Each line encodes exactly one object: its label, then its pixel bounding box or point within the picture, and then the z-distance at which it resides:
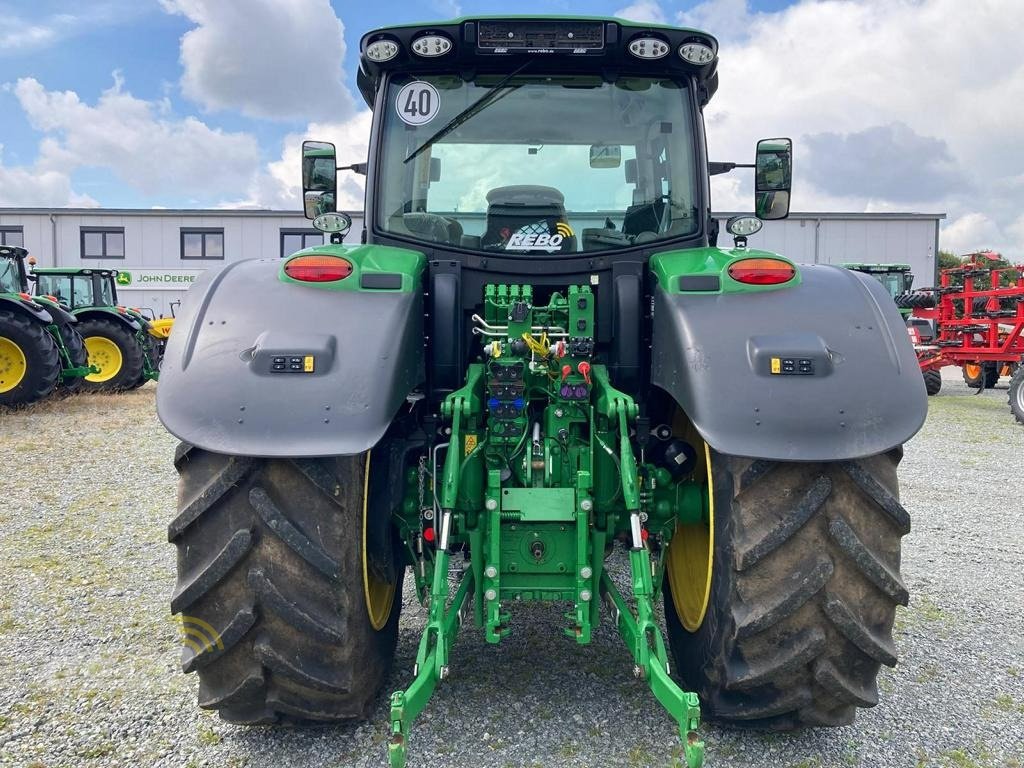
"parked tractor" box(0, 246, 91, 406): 10.12
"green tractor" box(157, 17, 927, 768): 2.07
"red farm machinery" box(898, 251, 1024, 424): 13.55
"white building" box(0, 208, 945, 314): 25.06
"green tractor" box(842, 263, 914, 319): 14.80
